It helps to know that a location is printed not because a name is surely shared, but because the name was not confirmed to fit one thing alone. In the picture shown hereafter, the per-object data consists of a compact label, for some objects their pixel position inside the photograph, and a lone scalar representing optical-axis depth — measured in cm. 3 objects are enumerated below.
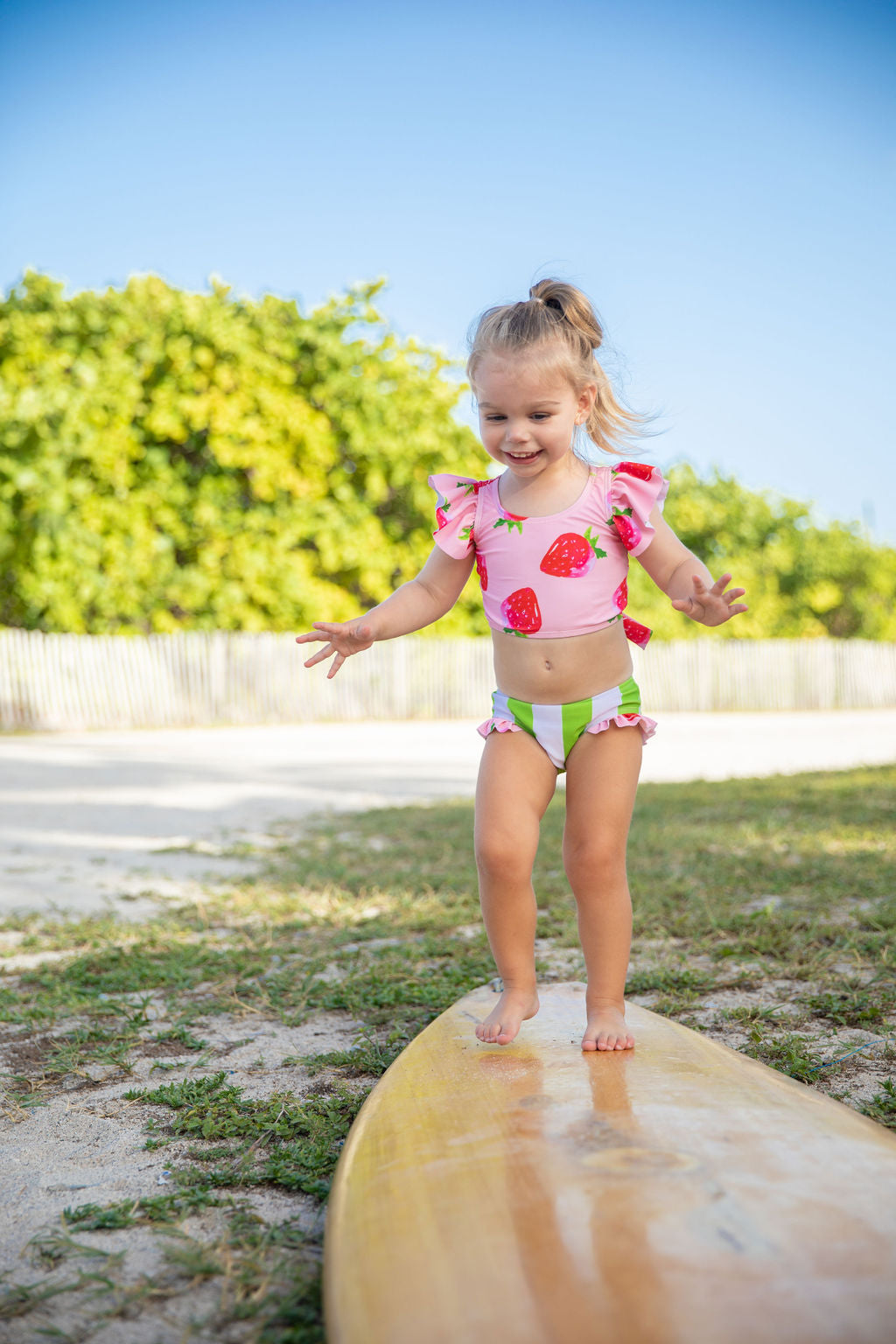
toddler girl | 220
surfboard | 112
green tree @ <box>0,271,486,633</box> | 1535
